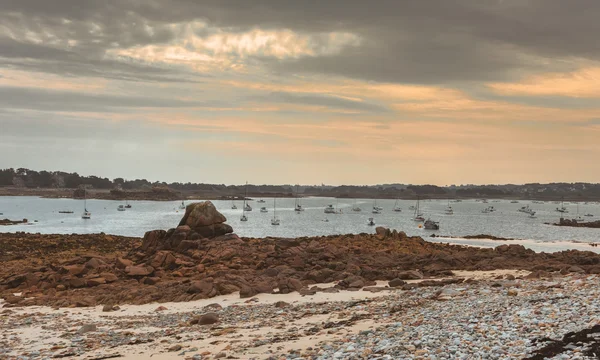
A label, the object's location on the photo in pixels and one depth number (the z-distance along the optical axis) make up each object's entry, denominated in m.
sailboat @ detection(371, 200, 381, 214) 191.30
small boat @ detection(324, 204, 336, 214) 181.54
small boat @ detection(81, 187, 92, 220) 133.14
